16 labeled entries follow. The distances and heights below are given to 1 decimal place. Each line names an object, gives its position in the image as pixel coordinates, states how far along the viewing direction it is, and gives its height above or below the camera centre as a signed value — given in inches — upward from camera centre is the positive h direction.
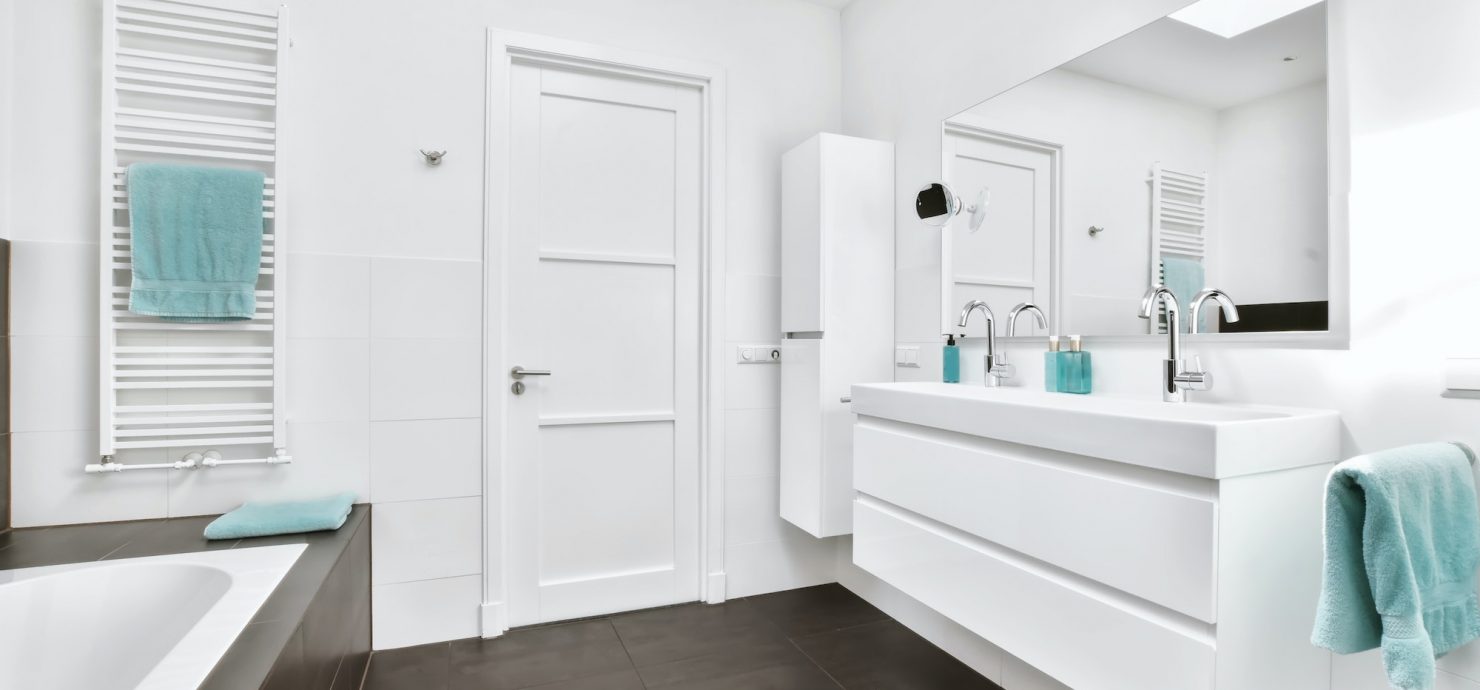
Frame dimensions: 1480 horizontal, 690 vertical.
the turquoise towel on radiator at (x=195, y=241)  74.7 +11.5
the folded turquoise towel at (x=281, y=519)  72.7 -19.2
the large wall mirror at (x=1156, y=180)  53.4 +16.3
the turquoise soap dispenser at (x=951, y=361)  86.3 -1.6
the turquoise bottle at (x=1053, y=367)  70.8 -1.9
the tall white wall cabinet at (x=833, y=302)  95.0 +6.5
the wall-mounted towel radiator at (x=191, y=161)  75.7 +14.1
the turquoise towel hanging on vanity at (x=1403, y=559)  37.9 -12.0
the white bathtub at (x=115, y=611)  55.4 -23.4
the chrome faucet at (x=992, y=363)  80.0 -1.7
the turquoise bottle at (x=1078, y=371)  69.1 -2.2
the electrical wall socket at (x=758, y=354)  105.8 -1.0
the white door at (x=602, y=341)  95.3 +0.8
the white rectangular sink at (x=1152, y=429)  43.3 -5.8
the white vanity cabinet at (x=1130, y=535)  43.5 -13.8
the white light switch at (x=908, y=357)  95.0 -1.2
